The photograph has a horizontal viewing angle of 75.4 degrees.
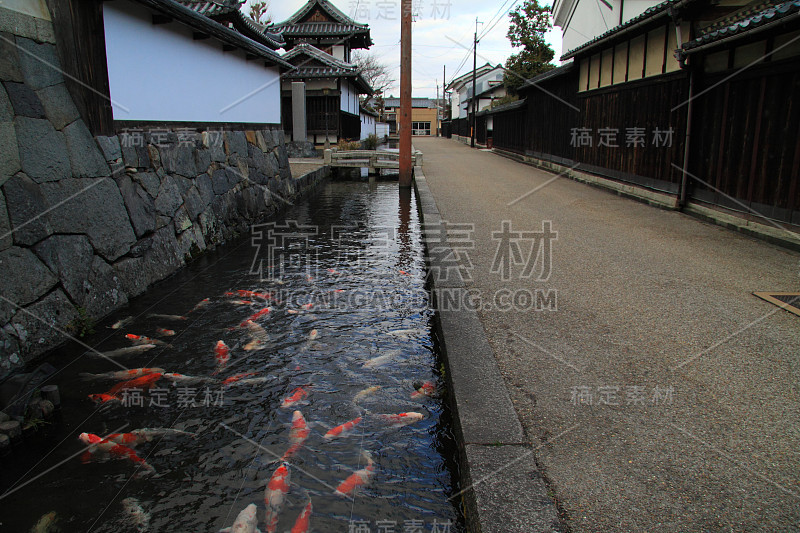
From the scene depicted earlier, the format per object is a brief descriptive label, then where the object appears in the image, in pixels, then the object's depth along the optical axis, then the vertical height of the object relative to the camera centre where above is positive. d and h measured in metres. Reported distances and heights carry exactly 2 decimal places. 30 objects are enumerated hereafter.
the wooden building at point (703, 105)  7.97 +1.09
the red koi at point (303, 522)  3.10 -2.17
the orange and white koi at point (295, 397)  4.41 -2.04
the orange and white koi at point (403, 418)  4.12 -2.06
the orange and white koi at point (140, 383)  4.65 -2.03
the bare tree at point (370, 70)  60.50 +10.39
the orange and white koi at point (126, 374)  4.84 -2.01
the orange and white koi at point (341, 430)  3.97 -2.08
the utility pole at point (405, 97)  16.66 +1.98
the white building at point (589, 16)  20.09 +6.40
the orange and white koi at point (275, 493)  3.18 -2.15
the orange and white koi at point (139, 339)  5.57 -1.95
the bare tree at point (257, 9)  40.44 +11.35
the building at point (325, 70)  27.95 +4.54
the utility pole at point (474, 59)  44.33 +8.62
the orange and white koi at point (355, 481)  3.40 -2.14
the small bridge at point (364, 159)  23.24 -0.10
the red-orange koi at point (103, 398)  4.46 -2.06
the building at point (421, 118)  90.25 +6.77
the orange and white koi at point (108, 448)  3.77 -2.13
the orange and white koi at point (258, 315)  6.22 -1.90
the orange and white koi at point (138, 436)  3.94 -2.11
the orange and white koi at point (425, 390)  4.52 -2.03
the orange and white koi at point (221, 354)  5.13 -1.98
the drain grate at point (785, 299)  5.30 -1.47
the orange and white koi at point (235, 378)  4.77 -2.02
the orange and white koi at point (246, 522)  3.09 -2.17
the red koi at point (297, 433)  3.82 -2.10
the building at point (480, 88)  50.84 +7.78
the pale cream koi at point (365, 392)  4.49 -2.03
